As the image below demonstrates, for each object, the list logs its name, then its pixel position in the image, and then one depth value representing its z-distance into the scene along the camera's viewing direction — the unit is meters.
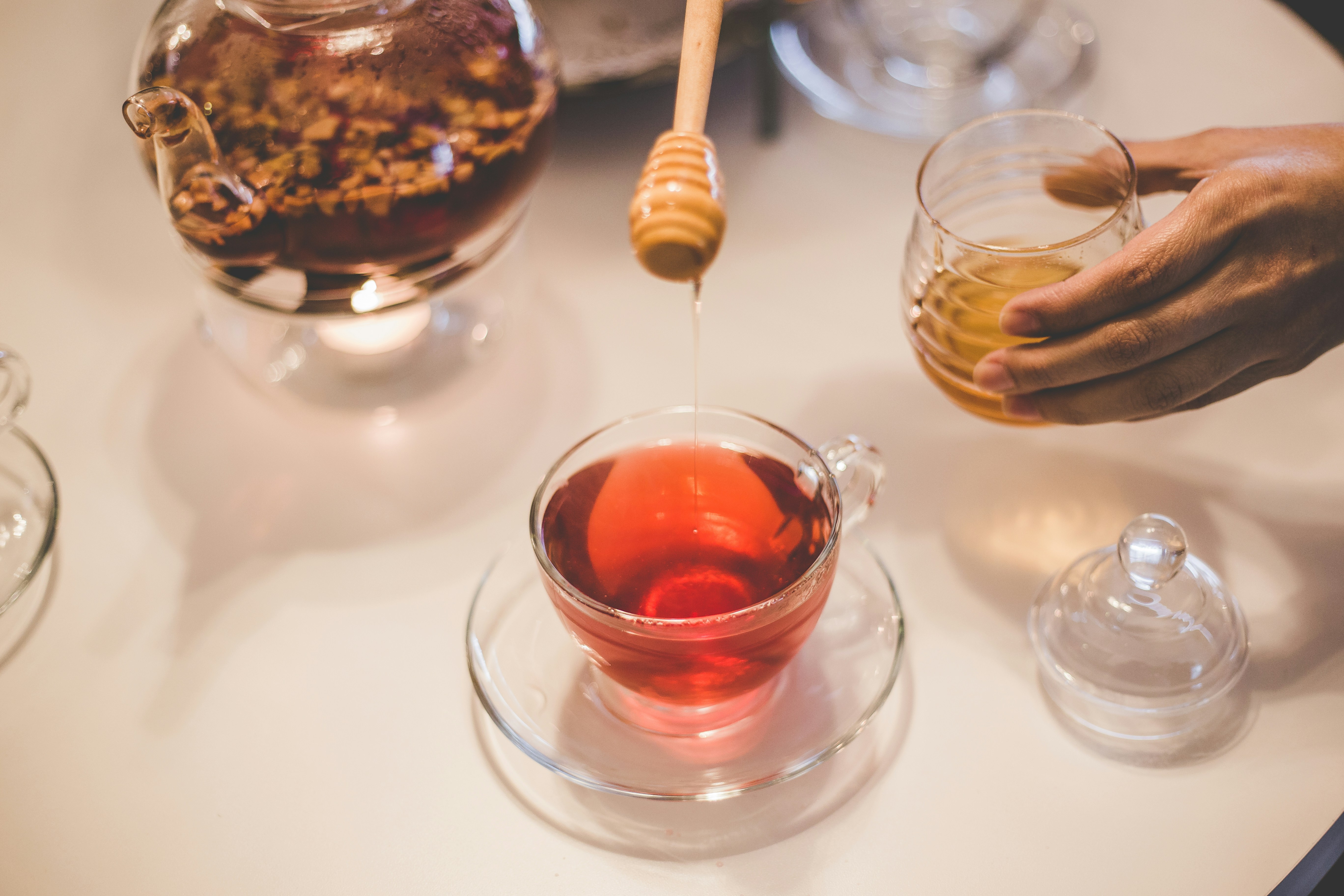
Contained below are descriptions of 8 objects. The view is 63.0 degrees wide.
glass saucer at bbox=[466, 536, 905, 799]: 0.63
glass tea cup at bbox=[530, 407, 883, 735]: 0.60
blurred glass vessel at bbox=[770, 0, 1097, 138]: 1.07
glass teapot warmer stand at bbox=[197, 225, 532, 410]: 0.90
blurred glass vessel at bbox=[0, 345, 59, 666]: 0.75
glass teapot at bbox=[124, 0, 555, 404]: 0.73
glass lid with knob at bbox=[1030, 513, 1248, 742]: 0.66
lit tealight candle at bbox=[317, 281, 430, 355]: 0.92
